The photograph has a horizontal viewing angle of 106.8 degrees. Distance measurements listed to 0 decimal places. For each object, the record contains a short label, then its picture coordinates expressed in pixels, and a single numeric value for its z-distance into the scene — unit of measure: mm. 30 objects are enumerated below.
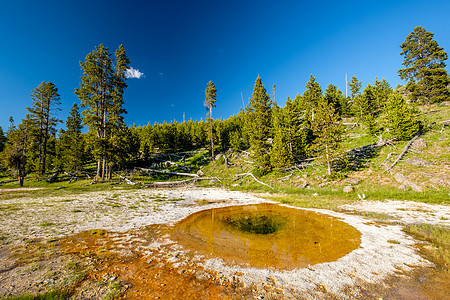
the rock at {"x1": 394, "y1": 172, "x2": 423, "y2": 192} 15009
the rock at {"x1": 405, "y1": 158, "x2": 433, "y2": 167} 17062
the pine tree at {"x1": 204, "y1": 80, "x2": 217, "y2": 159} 43031
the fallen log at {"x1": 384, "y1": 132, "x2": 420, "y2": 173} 18344
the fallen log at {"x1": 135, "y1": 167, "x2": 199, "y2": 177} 32675
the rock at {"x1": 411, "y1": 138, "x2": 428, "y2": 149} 19925
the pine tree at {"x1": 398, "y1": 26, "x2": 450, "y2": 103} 32031
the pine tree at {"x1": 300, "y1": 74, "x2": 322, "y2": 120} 38531
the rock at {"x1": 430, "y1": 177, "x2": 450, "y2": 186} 14308
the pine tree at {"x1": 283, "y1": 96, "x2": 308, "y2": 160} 29875
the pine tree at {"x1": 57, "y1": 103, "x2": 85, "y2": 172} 31391
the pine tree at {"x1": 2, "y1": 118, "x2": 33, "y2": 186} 24078
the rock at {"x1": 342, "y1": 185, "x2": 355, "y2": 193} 17089
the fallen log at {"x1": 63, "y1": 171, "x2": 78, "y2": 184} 29123
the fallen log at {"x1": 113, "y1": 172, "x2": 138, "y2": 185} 26231
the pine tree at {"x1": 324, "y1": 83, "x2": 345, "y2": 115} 45250
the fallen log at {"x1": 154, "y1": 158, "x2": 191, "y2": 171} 37394
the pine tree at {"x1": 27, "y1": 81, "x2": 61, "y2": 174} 32656
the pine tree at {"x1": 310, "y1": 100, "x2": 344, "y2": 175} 20844
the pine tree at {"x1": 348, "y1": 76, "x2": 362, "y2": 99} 52438
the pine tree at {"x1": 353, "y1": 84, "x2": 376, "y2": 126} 39094
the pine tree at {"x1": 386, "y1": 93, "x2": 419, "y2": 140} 21992
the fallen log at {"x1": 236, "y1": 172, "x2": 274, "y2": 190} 25023
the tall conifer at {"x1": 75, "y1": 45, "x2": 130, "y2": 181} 26125
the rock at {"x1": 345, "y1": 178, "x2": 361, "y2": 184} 18369
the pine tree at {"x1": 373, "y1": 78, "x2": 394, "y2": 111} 42188
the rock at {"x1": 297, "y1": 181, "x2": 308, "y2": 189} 20636
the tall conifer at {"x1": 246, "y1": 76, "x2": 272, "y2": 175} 28609
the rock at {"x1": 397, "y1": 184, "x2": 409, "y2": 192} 15430
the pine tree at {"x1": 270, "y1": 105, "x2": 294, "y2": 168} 25156
